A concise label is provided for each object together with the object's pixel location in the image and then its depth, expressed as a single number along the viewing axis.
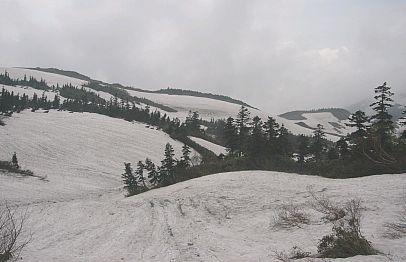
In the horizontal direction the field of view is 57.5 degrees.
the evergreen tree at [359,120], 47.72
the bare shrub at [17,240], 13.64
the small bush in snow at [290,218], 21.95
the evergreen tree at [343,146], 52.01
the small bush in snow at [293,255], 13.63
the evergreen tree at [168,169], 57.53
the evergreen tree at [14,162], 61.75
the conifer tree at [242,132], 72.25
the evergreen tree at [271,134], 60.16
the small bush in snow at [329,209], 21.16
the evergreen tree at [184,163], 59.39
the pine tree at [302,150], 60.75
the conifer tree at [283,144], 61.20
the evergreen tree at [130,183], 56.63
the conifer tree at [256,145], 59.62
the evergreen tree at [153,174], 60.14
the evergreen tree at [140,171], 62.33
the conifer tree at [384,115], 42.69
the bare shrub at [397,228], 15.11
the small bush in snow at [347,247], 12.02
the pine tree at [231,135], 73.13
